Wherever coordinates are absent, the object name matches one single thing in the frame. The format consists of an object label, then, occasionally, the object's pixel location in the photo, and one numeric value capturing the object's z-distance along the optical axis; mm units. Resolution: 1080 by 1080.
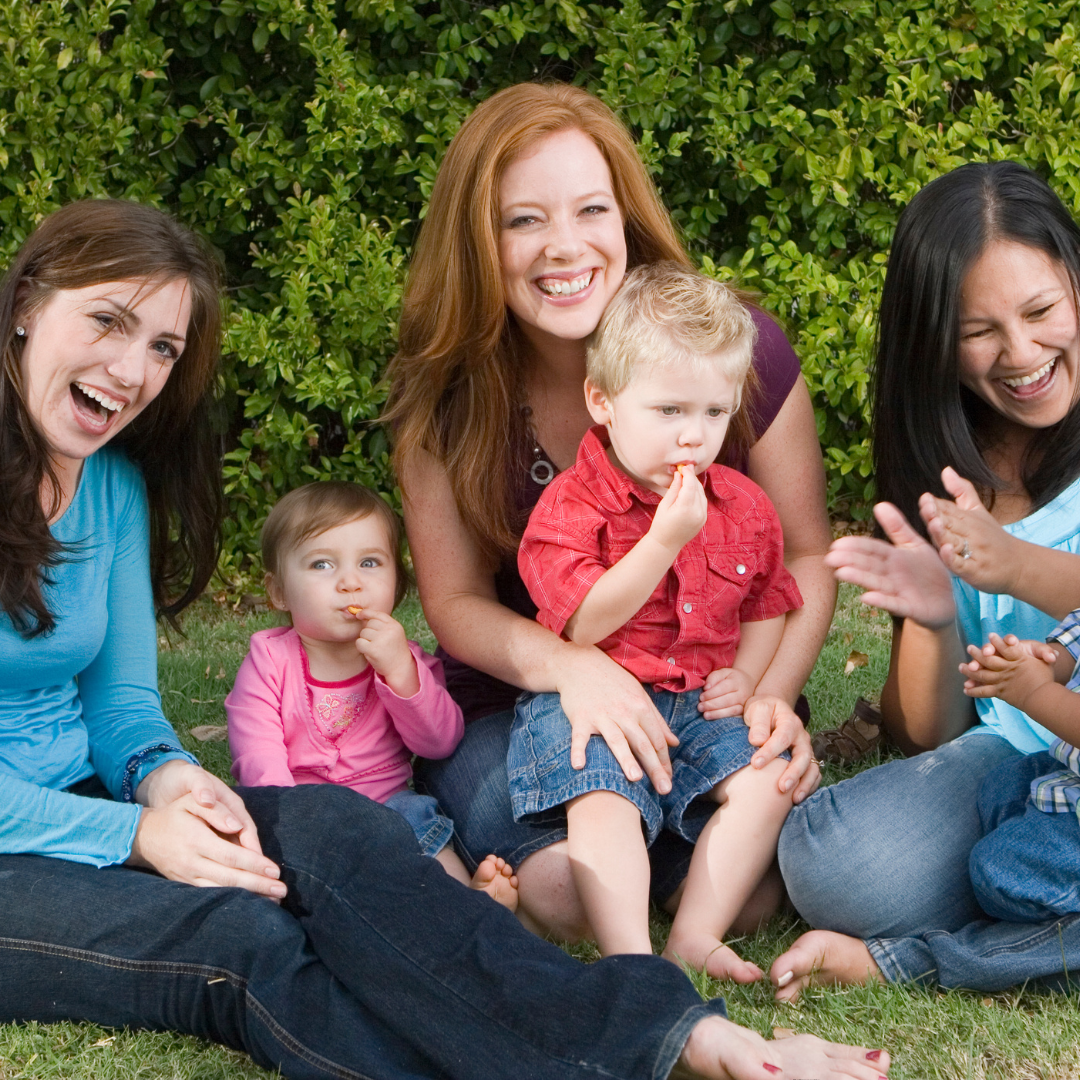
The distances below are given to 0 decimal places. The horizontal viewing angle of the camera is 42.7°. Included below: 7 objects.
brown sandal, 3877
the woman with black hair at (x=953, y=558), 2691
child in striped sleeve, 2545
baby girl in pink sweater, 3209
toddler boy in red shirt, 2787
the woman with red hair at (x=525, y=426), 3041
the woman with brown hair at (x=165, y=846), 2256
